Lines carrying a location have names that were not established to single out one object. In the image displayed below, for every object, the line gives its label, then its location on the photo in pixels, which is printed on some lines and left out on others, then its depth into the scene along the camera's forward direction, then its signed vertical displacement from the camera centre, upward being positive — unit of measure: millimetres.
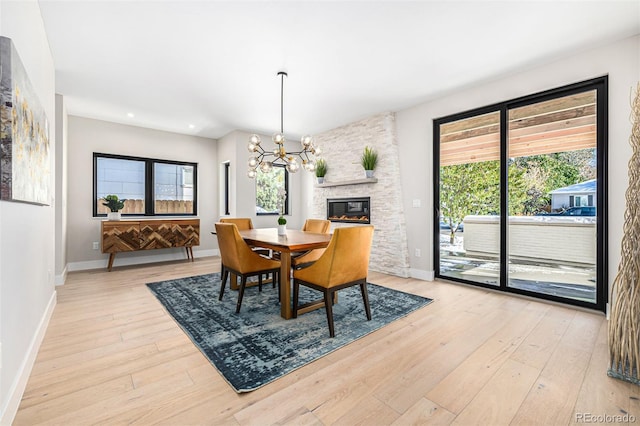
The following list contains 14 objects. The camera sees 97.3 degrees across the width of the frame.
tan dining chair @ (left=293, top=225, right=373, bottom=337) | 2242 -457
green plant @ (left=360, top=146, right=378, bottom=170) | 4592 +869
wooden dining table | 2450 -306
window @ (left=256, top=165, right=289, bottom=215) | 6000 +493
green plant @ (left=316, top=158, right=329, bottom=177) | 5550 +872
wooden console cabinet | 4539 -387
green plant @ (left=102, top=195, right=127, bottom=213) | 4777 +154
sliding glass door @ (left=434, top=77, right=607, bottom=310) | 2867 +198
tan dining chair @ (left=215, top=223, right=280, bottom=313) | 2727 -464
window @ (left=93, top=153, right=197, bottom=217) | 5020 +537
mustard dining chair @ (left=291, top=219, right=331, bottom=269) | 2959 -482
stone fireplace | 4383 +449
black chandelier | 3223 +730
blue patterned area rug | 1853 -989
